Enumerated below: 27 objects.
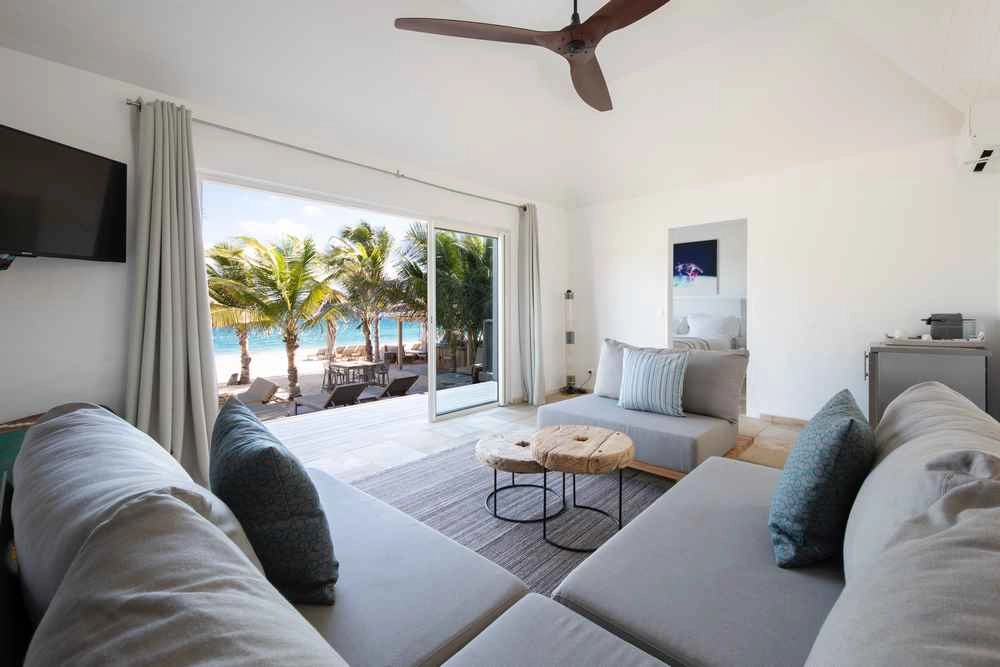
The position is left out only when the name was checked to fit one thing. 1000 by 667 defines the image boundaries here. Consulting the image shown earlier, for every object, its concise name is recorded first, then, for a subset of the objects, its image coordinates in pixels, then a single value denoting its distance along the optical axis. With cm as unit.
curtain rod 301
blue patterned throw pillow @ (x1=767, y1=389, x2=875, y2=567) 121
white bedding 577
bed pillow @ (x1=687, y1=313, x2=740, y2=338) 652
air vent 314
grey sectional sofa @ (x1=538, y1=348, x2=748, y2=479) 271
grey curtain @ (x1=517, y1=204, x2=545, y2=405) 542
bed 620
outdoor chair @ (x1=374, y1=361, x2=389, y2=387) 755
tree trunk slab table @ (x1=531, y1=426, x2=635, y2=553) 213
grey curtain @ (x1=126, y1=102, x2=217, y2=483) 270
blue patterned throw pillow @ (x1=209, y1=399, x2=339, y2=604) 104
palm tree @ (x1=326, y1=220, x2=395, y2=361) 794
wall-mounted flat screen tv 214
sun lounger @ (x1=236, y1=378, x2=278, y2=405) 596
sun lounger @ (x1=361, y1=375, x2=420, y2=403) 629
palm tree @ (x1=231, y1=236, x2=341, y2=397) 651
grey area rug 210
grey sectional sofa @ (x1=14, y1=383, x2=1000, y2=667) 51
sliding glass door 474
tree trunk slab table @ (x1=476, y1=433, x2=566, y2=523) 232
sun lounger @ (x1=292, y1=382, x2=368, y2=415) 564
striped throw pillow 307
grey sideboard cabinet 328
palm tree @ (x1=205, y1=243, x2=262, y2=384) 645
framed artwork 692
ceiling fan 199
